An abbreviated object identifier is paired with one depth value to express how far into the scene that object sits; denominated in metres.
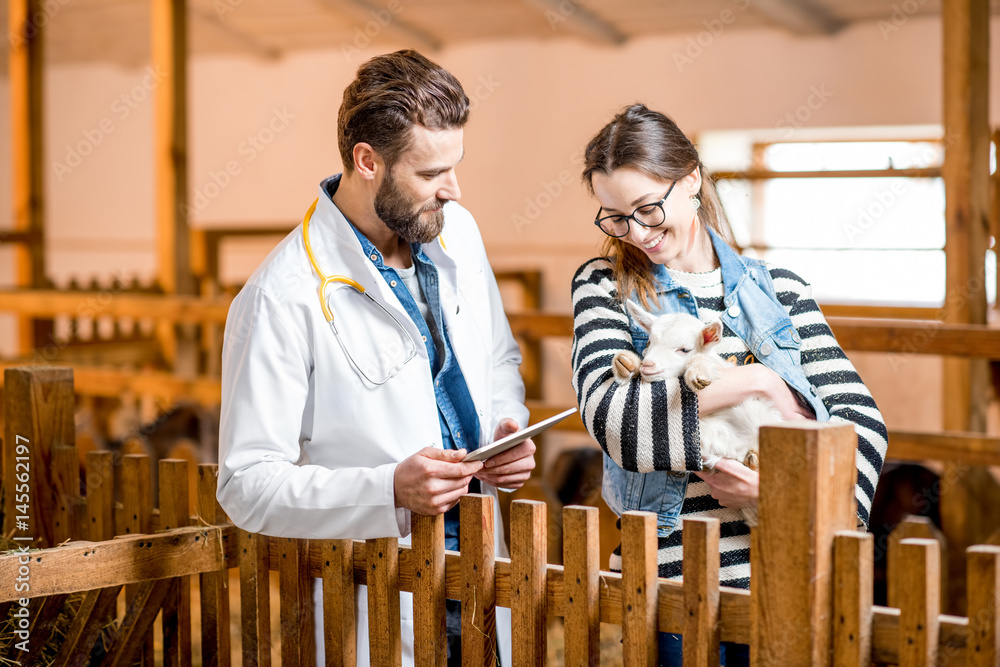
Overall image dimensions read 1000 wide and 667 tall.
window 6.64
